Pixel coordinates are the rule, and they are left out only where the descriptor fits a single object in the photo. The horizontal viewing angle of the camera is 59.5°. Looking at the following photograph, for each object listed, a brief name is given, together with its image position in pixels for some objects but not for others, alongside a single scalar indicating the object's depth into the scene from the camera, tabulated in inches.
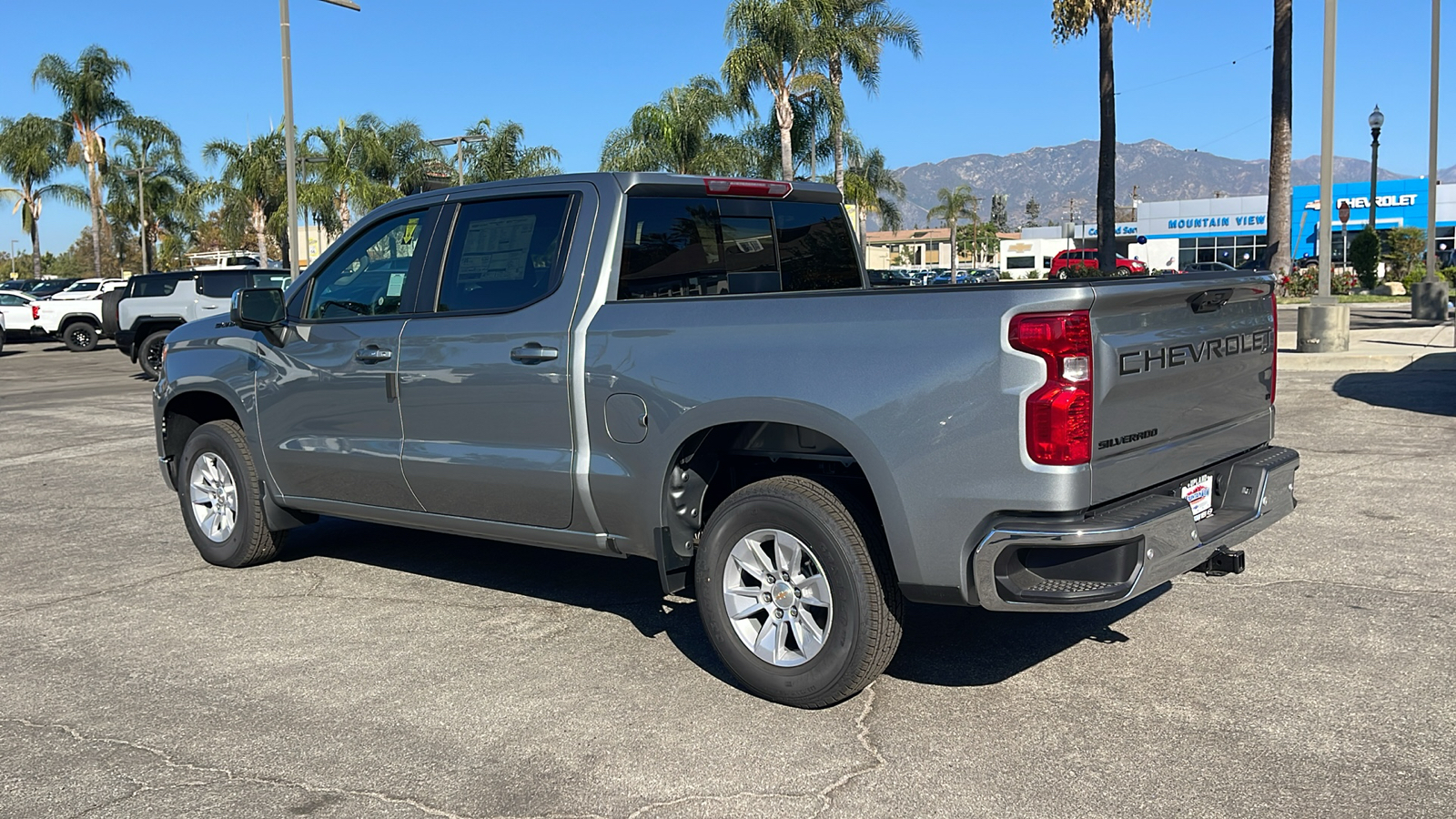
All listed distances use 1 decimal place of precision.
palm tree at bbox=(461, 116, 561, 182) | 1849.2
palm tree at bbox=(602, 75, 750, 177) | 1563.7
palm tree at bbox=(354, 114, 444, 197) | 1962.4
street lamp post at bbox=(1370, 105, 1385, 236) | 1569.9
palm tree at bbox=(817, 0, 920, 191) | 1441.9
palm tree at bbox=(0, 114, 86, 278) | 2221.9
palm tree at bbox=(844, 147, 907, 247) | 1875.0
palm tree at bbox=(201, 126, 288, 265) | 1913.1
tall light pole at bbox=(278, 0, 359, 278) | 928.9
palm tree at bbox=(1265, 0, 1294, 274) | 953.5
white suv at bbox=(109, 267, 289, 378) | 815.1
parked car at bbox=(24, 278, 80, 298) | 1691.7
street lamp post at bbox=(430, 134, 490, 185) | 1425.9
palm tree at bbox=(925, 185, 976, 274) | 3440.0
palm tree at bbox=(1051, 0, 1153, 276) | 1147.9
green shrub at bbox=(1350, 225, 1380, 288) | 1596.9
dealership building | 2677.2
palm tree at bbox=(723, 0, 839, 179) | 1375.5
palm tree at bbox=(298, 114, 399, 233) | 1868.8
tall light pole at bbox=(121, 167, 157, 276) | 2300.2
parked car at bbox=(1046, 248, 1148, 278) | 1720.5
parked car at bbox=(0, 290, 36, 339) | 1298.0
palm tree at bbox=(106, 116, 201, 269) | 2297.0
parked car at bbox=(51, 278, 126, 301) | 1294.3
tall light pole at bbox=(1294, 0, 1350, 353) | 655.1
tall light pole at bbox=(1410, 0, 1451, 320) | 956.6
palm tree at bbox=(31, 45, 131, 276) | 2139.5
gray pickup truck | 159.0
